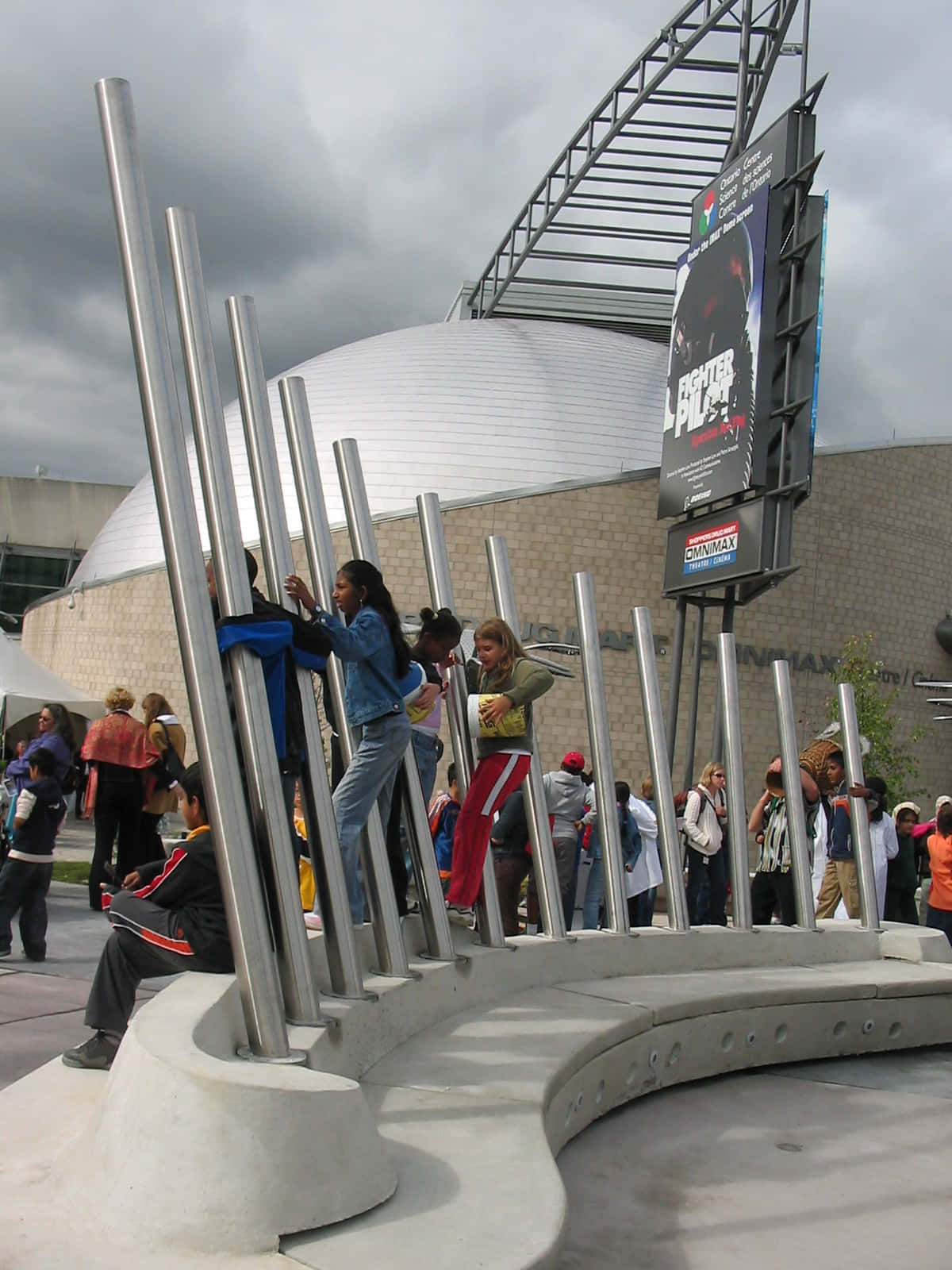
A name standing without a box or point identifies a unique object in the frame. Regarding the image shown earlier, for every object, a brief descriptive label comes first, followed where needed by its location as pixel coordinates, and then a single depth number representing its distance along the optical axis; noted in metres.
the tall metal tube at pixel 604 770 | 6.86
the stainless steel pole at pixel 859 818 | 8.35
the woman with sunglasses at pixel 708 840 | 11.06
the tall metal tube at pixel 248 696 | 3.87
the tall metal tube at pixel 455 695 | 5.96
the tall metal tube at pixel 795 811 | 7.89
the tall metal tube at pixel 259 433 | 4.68
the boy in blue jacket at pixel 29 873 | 6.87
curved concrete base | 2.69
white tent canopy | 19.61
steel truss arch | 24.88
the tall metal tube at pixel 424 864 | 5.49
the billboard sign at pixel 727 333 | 19.30
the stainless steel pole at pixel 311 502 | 5.45
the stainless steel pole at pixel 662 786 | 7.16
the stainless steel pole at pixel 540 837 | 6.41
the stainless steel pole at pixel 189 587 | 3.47
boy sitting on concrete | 4.01
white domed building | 29.25
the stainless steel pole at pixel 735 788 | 7.60
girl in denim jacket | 4.98
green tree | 29.73
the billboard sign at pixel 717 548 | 19.92
